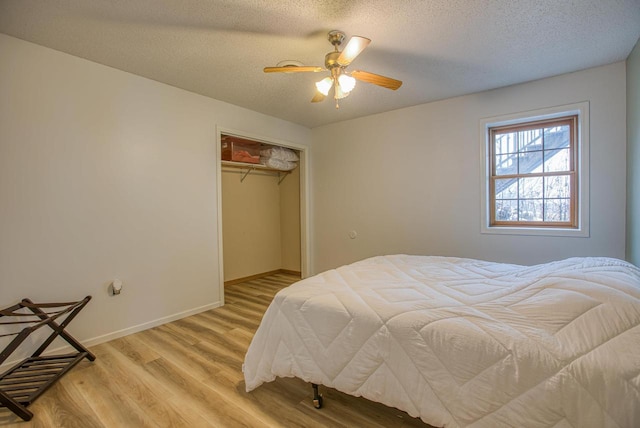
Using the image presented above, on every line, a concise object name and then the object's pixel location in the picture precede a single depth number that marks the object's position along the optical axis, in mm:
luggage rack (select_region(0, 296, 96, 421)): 1672
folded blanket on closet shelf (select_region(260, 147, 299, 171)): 4430
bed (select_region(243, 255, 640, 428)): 1022
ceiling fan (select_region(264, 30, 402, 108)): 2039
